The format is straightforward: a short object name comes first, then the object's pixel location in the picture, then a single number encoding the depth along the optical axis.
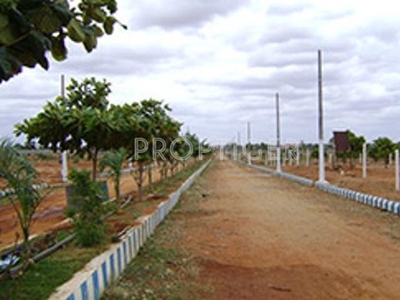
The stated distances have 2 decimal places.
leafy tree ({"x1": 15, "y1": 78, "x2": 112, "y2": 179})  10.33
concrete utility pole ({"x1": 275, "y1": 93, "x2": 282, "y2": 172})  38.12
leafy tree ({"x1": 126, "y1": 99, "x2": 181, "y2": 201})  12.93
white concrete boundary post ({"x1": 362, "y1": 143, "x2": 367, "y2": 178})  27.24
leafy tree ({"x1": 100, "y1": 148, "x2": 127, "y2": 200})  11.45
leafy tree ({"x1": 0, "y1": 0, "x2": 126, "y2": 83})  2.47
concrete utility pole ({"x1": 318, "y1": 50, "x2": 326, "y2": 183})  22.91
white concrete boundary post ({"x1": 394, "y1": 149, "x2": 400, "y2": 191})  18.15
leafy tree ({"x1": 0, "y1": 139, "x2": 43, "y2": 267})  4.26
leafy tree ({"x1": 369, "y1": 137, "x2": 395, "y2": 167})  44.12
